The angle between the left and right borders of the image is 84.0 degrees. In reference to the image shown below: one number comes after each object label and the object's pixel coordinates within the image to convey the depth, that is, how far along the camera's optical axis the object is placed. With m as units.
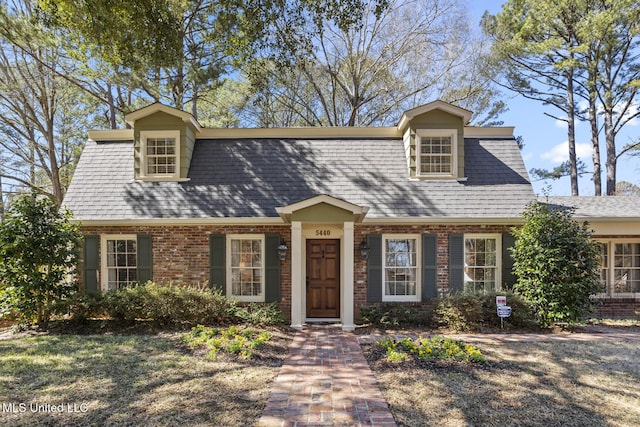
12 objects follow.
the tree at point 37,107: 12.82
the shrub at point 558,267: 8.11
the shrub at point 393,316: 8.68
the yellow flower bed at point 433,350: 5.88
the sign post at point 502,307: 7.93
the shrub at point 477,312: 8.30
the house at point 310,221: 9.24
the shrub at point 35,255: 8.03
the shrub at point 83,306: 8.24
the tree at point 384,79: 18.14
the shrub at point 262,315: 8.58
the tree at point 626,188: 26.18
